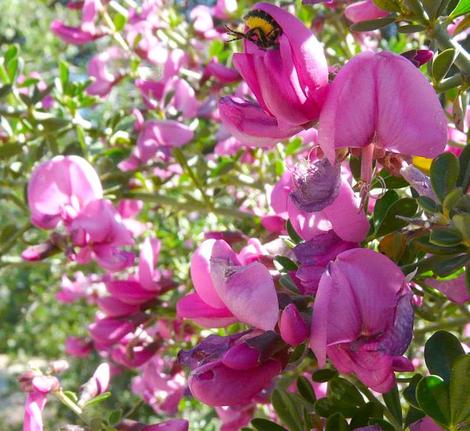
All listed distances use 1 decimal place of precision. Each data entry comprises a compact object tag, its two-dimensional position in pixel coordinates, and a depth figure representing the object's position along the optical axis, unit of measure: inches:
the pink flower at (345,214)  3.8
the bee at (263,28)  3.7
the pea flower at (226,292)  3.7
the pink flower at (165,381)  9.5
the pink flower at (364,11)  5.2
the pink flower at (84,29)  10.9
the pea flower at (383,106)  3.6
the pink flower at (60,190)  7.4
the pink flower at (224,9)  12.3
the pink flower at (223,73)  9.8
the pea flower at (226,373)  3.9
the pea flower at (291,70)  3.7
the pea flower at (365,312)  3.5
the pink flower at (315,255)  3.9
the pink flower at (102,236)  7.2
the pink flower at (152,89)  10.1
